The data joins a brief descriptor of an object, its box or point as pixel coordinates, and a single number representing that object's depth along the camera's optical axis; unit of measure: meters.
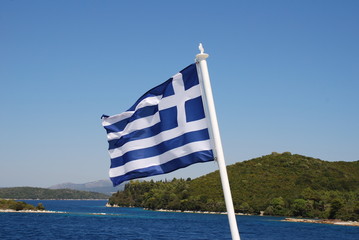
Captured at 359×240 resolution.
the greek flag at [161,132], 9.18
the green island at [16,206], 172.25
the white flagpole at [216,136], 7.83
